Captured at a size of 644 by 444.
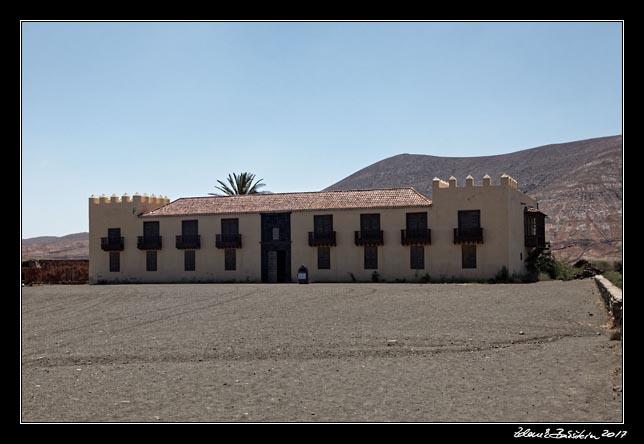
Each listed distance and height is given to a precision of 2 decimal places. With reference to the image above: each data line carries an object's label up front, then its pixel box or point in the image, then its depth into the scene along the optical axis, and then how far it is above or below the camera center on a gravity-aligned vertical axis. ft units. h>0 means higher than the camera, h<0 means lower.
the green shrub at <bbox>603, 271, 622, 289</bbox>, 80.28 -5.71
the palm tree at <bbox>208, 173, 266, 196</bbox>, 186.60 +13.75
